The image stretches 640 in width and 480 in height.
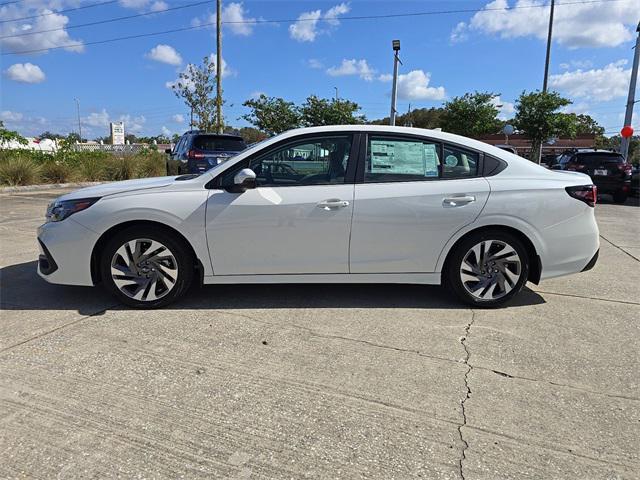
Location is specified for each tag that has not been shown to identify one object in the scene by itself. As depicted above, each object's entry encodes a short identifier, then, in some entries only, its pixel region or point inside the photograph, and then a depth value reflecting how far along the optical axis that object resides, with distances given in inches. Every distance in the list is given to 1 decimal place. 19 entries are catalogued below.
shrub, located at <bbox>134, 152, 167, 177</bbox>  730.8
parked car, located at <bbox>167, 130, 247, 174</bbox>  436.1
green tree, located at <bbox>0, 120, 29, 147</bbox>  639.1
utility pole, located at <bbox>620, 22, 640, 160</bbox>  805.9
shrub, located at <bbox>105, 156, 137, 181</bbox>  689.0
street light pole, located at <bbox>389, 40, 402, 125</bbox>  633.2
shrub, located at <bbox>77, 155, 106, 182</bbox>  647.8
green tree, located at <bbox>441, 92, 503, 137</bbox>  1320.1
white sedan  157.5
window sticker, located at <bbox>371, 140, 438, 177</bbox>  164.1
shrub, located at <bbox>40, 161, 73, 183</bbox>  603.5
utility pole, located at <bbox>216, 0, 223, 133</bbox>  870.4
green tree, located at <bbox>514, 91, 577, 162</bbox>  1040.8
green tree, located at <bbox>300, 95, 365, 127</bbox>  1205.1
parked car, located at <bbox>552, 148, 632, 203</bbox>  546.3
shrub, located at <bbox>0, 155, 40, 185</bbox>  553.9
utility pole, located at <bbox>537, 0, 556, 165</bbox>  1120.8
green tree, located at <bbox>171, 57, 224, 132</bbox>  1090.1
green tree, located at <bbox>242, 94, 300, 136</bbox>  1252.5
